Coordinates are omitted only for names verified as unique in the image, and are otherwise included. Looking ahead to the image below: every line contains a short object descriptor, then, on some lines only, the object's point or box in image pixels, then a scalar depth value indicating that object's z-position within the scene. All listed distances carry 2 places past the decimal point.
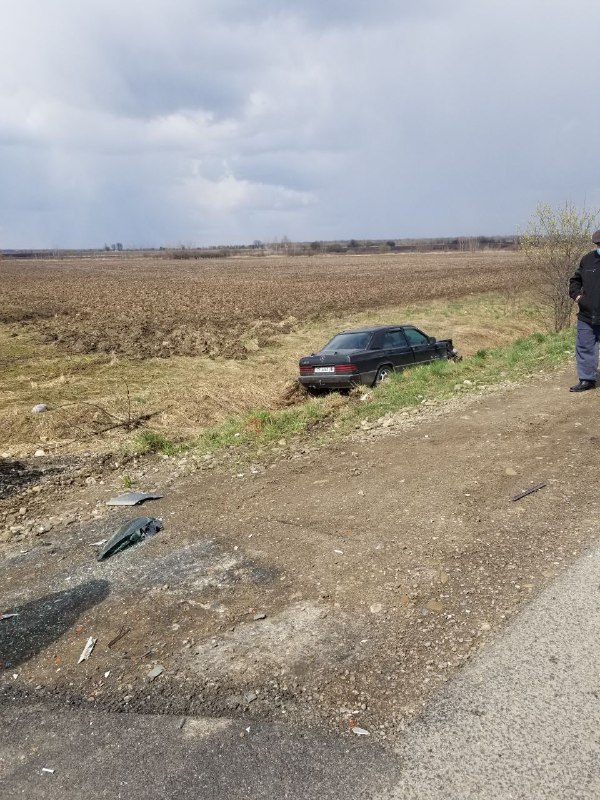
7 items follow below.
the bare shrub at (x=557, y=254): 16.91
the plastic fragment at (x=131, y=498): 6.59
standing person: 7.82
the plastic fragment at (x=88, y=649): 3.94
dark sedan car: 11.94
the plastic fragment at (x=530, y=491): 5.46
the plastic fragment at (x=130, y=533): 5.39
